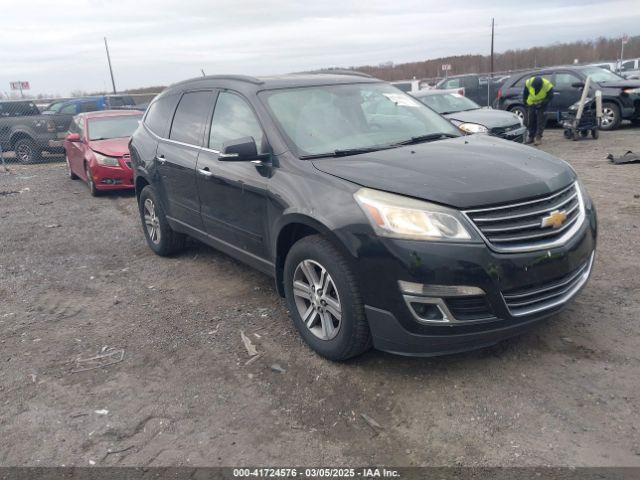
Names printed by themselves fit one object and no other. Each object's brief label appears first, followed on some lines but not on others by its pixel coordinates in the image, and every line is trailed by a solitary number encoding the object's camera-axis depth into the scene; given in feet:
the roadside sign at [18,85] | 76.05
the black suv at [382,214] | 9.88
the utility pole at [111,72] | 140.67
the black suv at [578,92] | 45.75
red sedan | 33.17
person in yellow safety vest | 42.55
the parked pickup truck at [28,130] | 48.98
